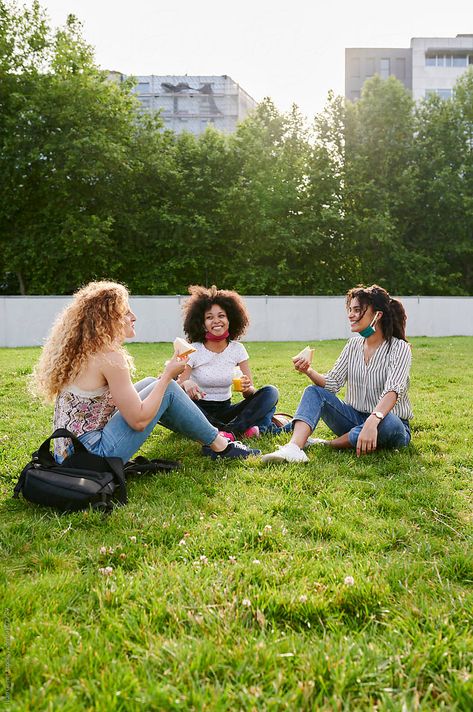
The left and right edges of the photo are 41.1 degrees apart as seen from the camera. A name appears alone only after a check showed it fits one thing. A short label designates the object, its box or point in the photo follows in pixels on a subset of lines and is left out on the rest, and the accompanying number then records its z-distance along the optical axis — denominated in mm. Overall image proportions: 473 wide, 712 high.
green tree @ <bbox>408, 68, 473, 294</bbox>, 31922
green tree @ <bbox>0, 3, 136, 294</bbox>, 28750
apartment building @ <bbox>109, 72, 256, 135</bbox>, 59000
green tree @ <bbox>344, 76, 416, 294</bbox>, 31469
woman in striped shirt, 5043
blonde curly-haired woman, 4070
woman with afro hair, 6027
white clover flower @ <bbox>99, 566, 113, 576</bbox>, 2893
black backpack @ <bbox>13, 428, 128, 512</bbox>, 3746
